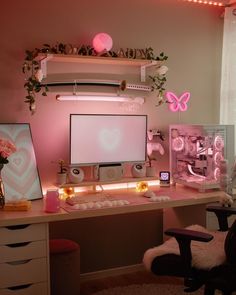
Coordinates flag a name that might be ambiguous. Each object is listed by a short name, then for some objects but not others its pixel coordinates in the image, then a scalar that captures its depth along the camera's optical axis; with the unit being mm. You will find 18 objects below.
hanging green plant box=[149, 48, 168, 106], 3244
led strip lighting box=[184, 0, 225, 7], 3486
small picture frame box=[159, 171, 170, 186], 3303
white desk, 2268
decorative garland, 2809
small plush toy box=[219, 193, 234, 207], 2740
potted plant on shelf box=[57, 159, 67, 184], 2918
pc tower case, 3102
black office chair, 1881
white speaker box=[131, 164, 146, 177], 3182
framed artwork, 2713
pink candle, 2430
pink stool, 2623
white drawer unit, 2271
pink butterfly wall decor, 3378
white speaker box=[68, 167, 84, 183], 2906
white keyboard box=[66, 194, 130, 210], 2543
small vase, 2511
